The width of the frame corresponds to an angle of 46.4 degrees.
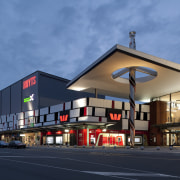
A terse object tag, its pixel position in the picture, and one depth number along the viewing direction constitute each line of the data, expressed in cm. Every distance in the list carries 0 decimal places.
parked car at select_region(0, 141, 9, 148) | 3914
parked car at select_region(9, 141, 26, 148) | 3398
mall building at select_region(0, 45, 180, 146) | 2966
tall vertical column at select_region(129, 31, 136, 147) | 3043
